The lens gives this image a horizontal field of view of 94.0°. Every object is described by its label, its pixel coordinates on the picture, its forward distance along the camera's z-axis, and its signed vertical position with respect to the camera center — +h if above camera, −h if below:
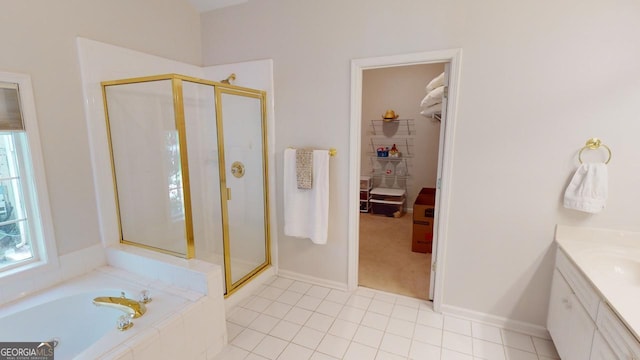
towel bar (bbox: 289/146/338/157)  2.55 -0.11
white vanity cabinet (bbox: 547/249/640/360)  1.19 -0.87
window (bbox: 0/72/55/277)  1.76 -0.29
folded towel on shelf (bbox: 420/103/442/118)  3.00 +0.30
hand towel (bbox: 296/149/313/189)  2.55 -0.25
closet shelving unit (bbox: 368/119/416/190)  5.07 -0.21
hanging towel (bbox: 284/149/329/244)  2.55 -0.56
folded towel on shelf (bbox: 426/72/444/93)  2.80 +0.53
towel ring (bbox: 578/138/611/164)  1.83 -0.04
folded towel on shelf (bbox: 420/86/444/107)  2.60 +0.38
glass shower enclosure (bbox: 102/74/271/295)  2.12 -0.19
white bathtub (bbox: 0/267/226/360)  1.56 -1.02
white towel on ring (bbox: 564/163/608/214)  1.78 -0.30
